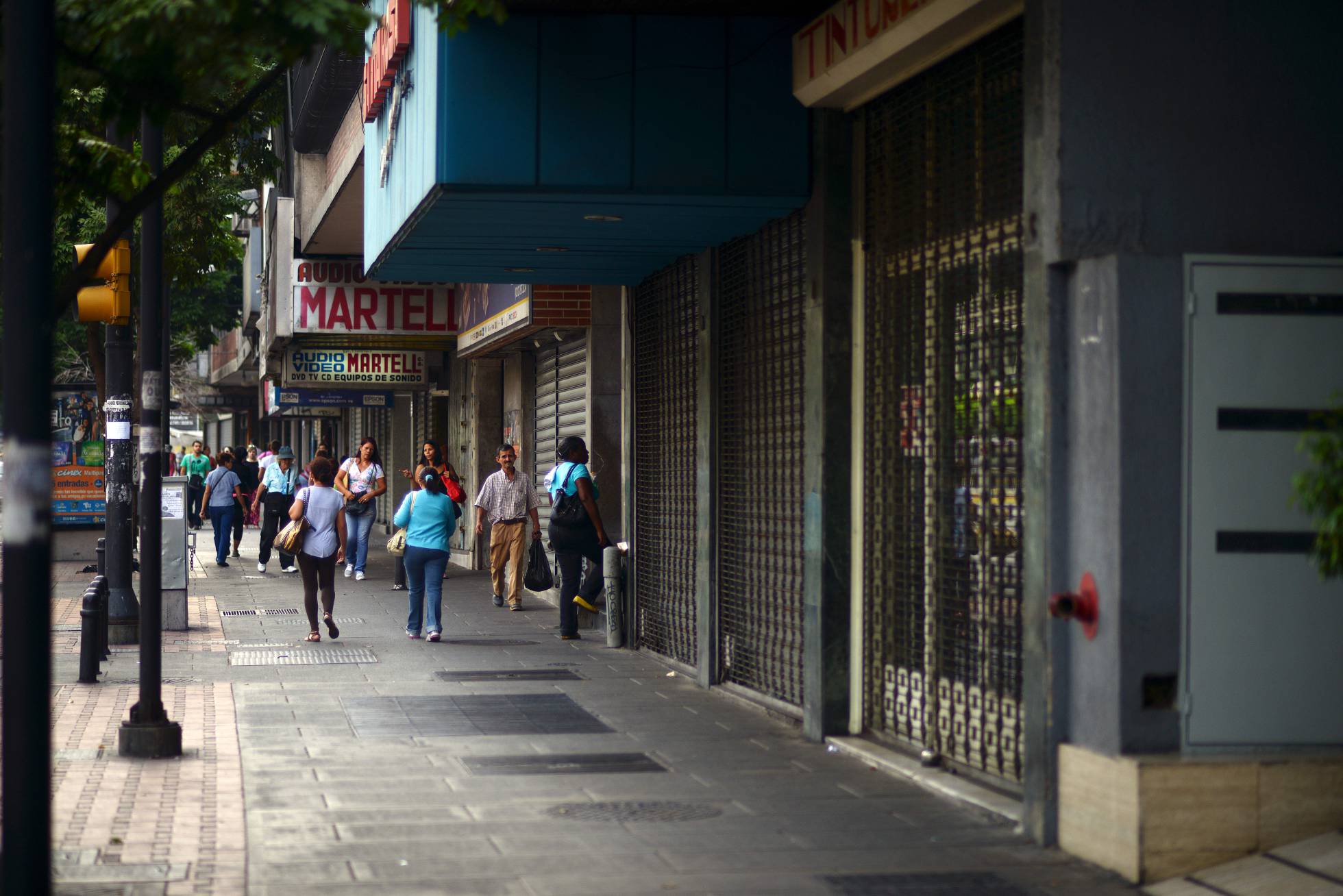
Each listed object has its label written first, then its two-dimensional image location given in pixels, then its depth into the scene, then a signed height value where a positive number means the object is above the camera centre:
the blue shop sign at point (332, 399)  30.39 +1.10
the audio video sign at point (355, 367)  26.00 +1.44
